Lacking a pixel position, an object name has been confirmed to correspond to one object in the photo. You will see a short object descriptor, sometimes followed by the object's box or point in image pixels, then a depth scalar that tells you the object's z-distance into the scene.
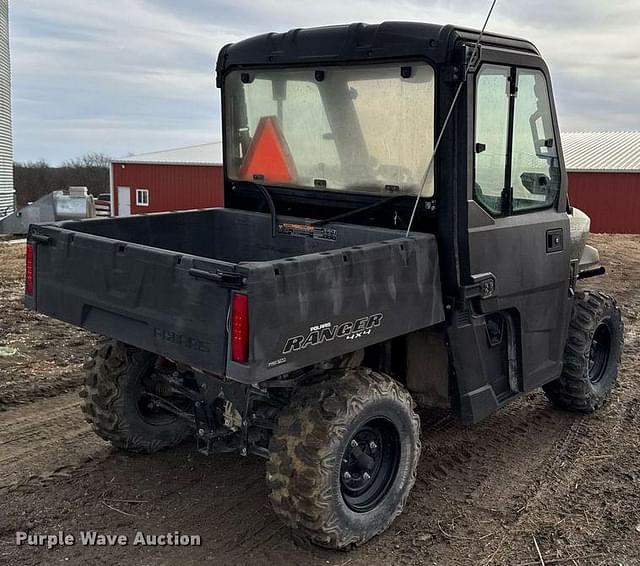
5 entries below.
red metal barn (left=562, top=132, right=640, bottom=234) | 25.36
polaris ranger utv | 3.45
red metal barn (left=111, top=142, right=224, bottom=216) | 33.44
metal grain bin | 26.39
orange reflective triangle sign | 4.89
